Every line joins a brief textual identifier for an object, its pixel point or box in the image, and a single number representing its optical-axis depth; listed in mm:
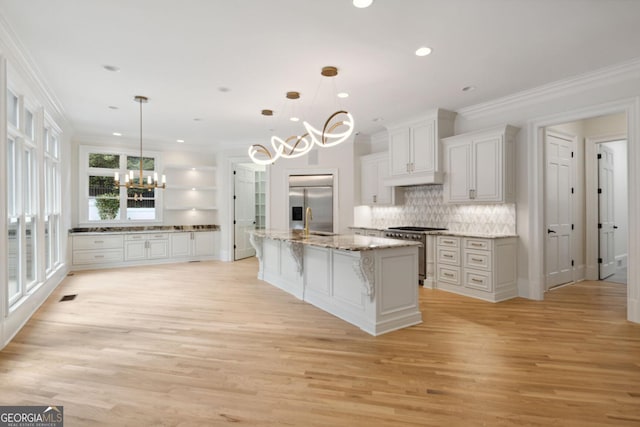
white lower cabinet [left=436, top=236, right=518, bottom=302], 4473
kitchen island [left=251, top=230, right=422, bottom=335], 3293
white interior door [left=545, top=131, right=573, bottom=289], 5051
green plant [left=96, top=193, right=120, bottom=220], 7285
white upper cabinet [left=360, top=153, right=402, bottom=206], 6465
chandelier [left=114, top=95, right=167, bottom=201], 4732
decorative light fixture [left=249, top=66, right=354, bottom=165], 3693
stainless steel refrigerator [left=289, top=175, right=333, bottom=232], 7359
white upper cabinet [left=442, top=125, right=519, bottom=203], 4594
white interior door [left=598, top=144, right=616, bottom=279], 5613
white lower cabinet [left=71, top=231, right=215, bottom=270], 6805
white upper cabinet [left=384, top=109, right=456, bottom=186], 5297
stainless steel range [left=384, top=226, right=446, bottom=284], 5281
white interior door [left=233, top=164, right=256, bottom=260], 8109
